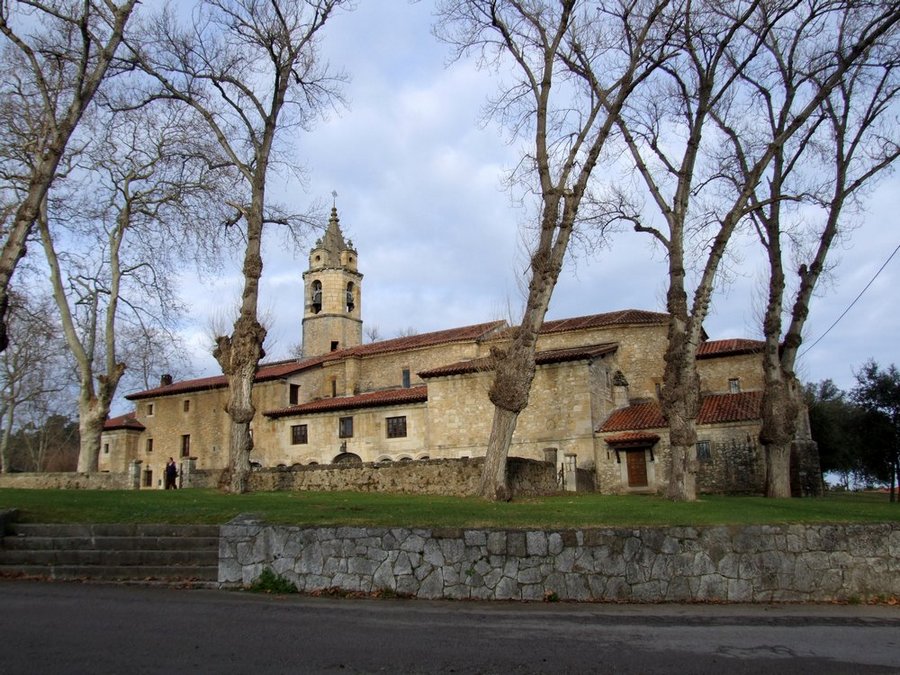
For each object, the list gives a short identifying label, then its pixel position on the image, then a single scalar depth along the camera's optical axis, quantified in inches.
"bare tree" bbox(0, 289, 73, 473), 974.7
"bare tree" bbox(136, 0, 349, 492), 725.3
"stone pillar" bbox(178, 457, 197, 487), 1013.6
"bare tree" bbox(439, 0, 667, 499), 642.2
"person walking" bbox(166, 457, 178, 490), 1230.9
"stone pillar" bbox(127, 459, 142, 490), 955.2
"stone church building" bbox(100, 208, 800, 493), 1225.4
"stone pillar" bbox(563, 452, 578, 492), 1103.8
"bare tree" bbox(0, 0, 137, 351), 524.4
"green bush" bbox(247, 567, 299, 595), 381.1
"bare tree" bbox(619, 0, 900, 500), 683.4
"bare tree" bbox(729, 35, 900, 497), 820.6
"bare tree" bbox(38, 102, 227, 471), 884.0
